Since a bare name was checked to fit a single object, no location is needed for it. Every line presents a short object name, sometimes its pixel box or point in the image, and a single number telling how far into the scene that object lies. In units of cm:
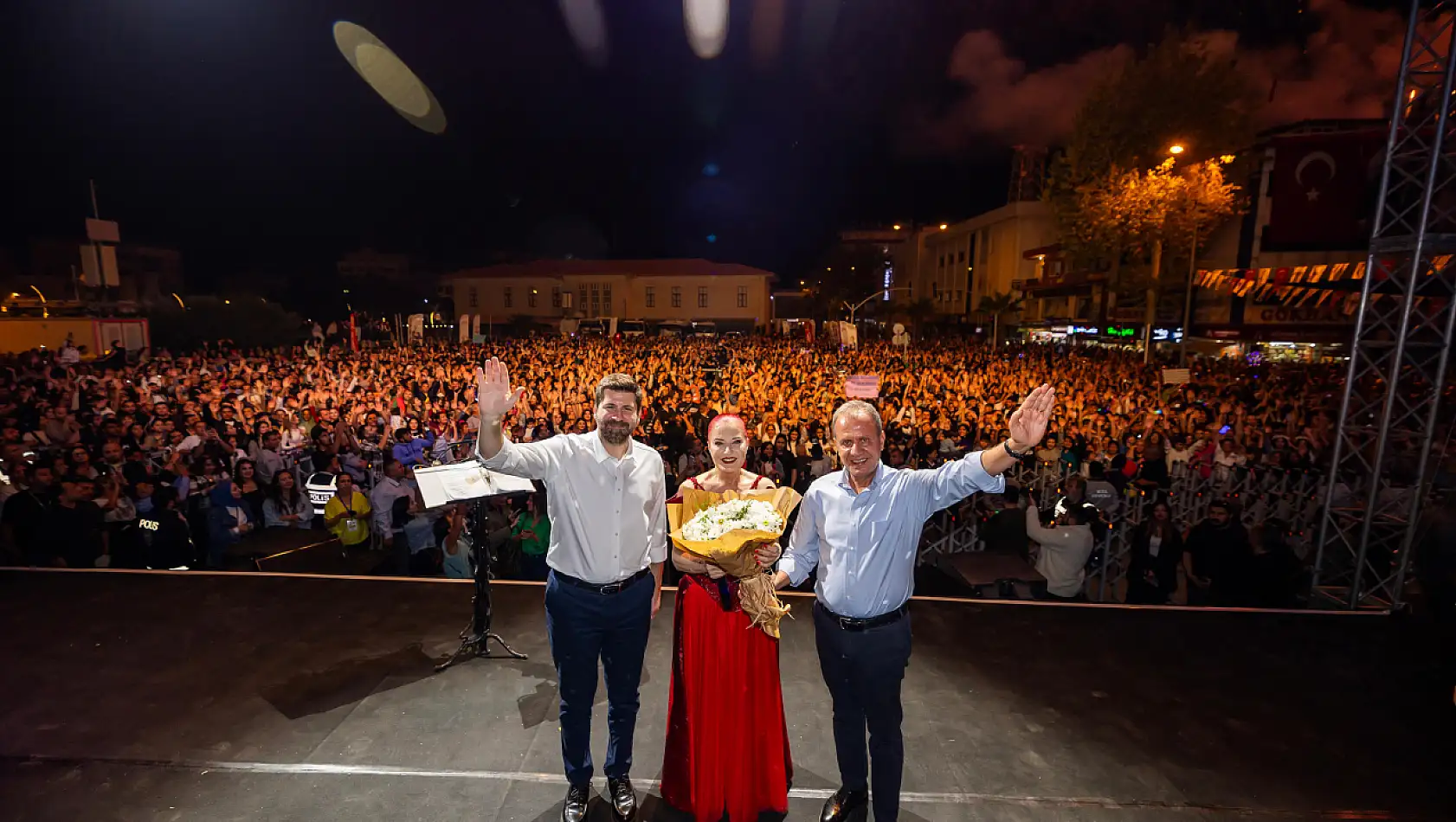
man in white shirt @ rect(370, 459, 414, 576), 687
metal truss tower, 506
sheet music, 388
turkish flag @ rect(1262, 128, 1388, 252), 1805
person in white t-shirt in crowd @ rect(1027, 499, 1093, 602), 558
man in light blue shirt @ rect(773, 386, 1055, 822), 279
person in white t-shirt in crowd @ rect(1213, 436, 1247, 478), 858
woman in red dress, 292
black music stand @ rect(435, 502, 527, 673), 442
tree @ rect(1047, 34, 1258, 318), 2048
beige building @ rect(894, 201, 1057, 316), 4397
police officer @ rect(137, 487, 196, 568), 596
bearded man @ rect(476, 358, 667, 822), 299
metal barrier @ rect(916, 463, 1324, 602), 710
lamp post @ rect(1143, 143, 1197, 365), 2094
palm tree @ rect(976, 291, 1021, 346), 3878
